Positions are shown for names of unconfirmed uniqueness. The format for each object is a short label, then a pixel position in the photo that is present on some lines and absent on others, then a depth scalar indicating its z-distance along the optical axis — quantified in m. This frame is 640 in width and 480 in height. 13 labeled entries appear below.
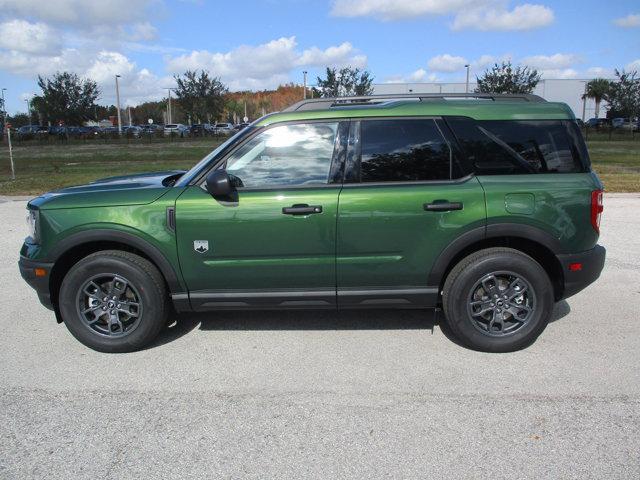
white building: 57.66
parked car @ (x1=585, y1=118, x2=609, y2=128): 48.72
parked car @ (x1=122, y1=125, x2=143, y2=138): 52.64
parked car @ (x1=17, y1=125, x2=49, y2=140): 50.12
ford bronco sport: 3.87
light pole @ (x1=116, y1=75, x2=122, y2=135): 66.09
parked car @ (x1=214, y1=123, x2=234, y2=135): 53.19
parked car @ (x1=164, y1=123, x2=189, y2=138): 52.81
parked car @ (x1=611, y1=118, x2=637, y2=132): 44.61
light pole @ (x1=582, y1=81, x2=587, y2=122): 57.59
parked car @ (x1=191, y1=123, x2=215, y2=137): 50.12
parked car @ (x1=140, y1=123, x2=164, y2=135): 54.89
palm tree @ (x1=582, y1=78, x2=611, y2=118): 51.08
